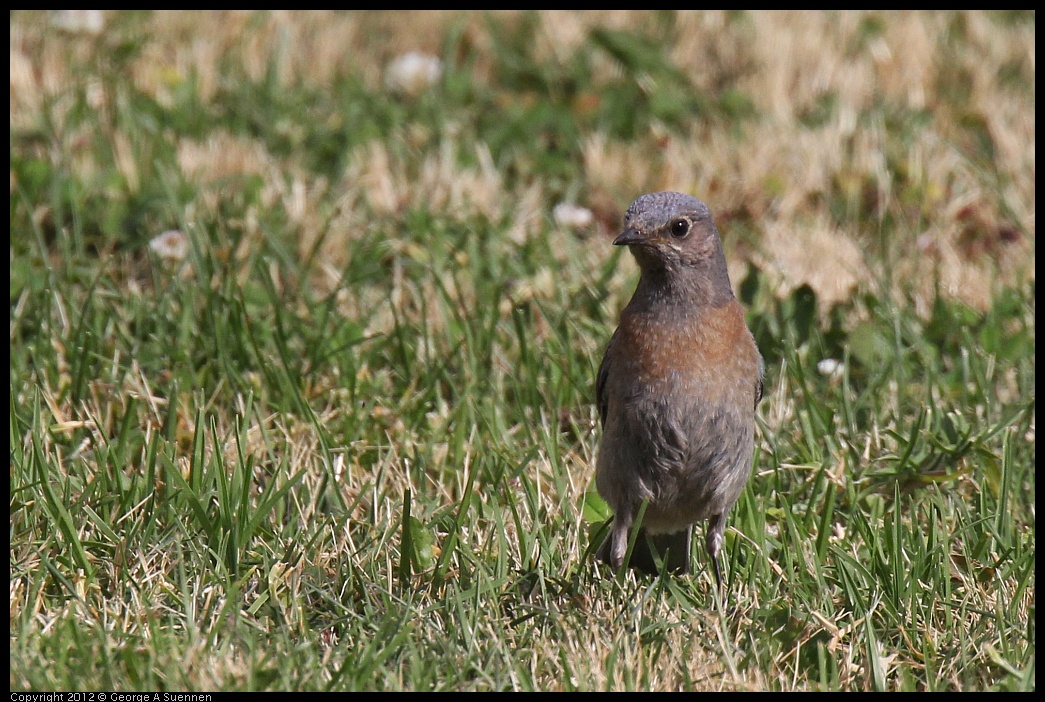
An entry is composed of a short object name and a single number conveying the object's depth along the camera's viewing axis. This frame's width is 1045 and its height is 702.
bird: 8.85
